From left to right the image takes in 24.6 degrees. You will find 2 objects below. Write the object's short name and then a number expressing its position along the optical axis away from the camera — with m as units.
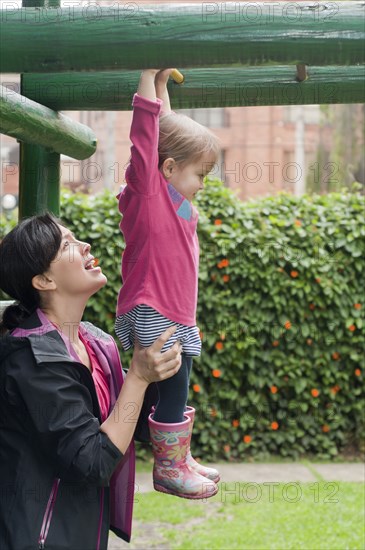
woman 2.07
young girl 2.18
